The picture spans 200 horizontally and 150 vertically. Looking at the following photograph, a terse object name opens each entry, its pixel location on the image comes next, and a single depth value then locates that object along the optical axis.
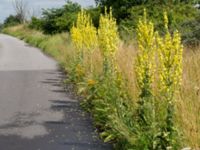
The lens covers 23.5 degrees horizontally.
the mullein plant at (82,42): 14.01
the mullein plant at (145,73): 6.65
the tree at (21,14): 102.95
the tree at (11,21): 107.01
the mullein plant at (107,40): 9.15
